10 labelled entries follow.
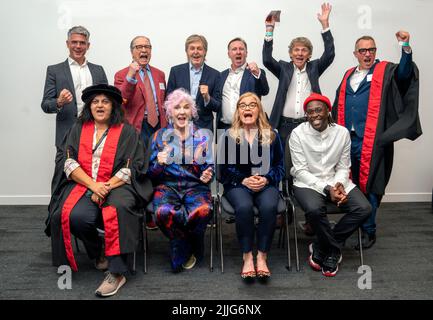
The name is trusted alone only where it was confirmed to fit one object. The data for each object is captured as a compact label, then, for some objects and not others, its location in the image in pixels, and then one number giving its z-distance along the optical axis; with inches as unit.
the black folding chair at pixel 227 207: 136.9
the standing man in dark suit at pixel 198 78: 165.6
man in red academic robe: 153.8
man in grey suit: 166.2
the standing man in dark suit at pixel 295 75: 166.2
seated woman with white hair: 135.7
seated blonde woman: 137.4
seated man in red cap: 136.7
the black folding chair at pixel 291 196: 140.5
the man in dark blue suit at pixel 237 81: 165.9
